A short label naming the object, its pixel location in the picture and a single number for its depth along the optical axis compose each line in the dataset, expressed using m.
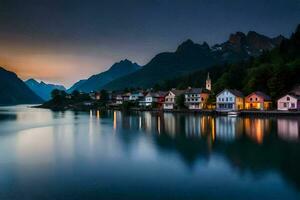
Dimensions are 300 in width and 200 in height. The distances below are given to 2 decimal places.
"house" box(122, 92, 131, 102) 94.30
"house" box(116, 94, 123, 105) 96.56
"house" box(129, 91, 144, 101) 90.01
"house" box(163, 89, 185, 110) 66.81
